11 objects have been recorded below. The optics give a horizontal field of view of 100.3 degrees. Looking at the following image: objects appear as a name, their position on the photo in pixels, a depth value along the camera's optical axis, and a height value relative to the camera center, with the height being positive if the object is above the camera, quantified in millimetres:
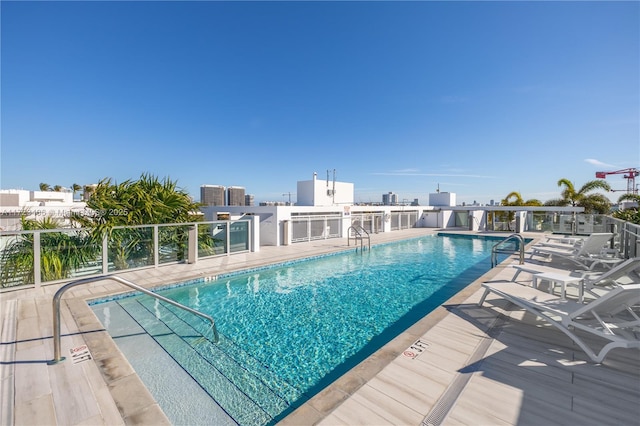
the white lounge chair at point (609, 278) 4020 -1366
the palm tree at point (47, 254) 5766 -1188
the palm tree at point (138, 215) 7355 -362
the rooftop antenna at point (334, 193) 19828 +850
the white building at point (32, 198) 26238 +880
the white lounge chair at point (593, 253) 7210 -1416
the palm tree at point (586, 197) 20031 +597
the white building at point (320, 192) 18766 +885
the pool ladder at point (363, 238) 12539 -1911
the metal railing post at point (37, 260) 5852 -1271
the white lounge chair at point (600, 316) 2873 -1385
